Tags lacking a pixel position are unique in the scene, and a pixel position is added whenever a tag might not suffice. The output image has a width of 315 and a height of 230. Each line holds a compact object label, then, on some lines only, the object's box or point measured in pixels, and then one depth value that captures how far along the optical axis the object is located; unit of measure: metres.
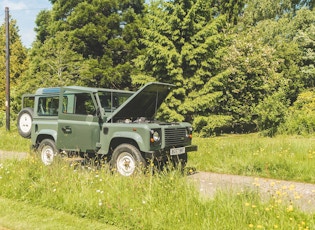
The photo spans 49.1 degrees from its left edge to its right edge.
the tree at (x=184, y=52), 18.77
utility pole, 20.76
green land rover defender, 7.55
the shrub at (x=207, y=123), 18.69
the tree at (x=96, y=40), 24.86
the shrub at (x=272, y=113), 17.11
